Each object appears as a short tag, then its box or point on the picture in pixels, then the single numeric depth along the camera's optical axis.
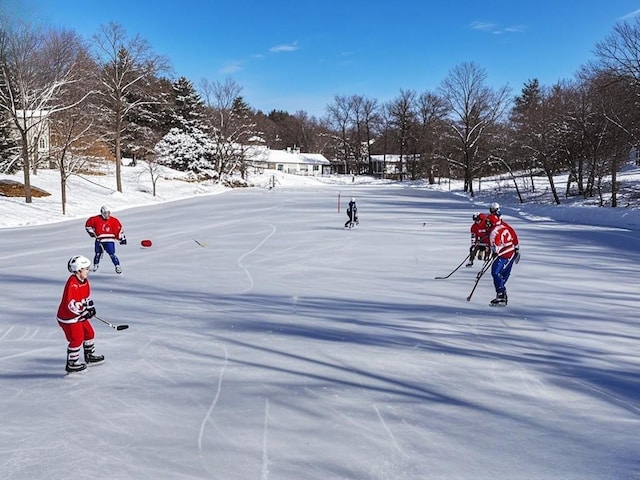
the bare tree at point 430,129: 63.12
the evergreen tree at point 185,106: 58.06
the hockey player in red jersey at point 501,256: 8.05
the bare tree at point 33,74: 26.84
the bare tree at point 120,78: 37.11
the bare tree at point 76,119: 28.77
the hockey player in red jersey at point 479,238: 11.93
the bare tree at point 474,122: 54.35
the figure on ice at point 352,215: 20.12
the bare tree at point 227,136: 58.28
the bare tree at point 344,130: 96.94
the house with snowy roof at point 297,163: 94.81
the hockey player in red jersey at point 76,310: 5.13
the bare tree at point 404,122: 80.19
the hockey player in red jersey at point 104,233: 11.26
